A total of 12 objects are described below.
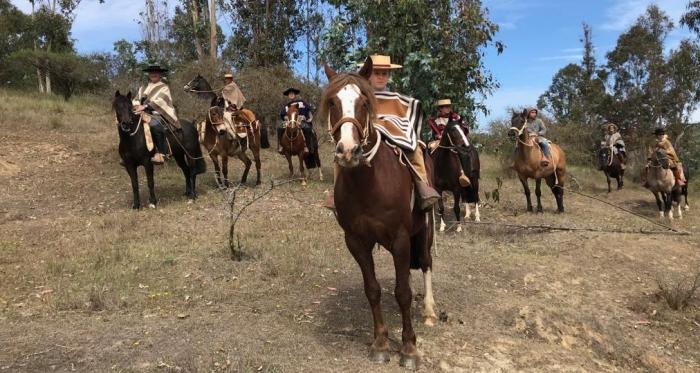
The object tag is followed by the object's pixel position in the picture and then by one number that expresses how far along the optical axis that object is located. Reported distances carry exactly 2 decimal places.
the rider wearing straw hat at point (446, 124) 9.99
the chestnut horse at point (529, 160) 12.04
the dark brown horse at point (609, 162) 17.25
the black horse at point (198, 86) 12.84
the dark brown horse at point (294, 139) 12.86
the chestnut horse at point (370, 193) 3.68
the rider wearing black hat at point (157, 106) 10.31
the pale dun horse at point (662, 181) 12.70
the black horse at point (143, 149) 9.64
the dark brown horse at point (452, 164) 10.04
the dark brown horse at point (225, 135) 11.88
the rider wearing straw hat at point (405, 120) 4.60
